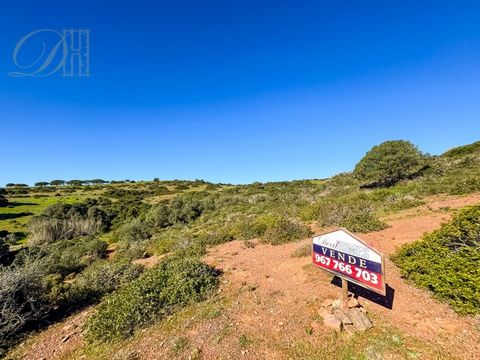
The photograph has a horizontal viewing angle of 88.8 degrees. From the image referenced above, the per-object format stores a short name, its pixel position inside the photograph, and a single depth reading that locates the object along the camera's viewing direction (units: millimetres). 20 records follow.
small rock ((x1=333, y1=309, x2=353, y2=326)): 4823
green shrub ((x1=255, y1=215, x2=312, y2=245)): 11773
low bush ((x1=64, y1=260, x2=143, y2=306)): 8273
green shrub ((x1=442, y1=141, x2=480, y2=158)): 34206
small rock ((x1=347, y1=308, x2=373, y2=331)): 4672
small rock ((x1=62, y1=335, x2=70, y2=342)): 6012
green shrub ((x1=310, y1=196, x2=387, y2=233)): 10852
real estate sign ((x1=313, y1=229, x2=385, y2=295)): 4672
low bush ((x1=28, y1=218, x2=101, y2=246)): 26297
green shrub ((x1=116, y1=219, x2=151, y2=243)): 20722
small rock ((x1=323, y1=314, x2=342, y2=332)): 4752
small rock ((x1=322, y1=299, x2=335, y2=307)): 5551
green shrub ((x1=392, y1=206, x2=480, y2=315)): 4609
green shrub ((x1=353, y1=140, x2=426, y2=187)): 24234
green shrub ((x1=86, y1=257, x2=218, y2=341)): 5695
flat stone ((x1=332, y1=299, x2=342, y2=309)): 5324
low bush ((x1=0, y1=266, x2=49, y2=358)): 6266
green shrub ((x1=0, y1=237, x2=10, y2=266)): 14887
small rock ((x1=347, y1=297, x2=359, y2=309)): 5277
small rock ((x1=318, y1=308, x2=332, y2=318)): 5184
